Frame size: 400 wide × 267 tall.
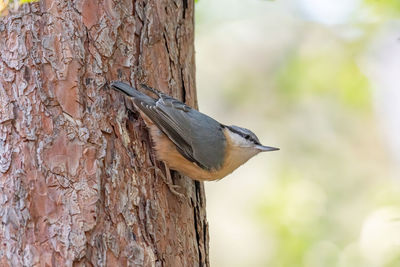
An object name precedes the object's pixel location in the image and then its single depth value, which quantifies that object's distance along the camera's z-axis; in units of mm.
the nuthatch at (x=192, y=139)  6191
